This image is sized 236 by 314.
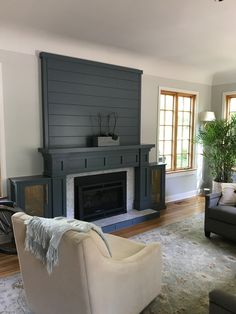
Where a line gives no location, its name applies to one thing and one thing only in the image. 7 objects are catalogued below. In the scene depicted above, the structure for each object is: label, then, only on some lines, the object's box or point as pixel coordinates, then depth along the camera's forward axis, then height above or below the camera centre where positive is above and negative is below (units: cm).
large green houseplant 515 -21
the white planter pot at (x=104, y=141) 406 -12
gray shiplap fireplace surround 370 +21
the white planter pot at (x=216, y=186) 507 -101
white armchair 161 -100
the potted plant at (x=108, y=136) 407 -4
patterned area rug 230 -147
